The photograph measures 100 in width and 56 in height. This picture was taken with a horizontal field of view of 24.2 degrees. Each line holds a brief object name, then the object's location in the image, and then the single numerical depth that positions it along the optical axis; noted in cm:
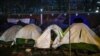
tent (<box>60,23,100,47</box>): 461
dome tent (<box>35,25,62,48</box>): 474
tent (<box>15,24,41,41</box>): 500
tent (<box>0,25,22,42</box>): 516
